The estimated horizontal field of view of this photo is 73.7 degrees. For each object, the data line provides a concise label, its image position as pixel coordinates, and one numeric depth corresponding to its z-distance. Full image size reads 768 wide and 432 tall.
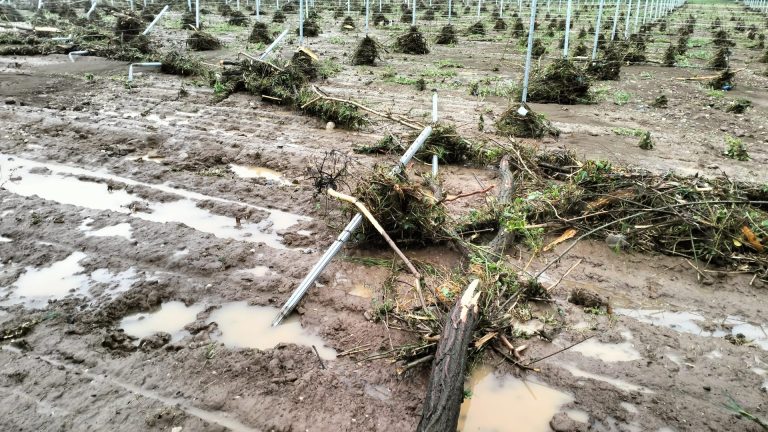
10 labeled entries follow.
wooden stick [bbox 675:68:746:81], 12.11
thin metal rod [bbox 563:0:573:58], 11.19
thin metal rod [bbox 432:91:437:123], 7.51
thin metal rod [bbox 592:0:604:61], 13.31
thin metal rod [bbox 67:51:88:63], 13.32
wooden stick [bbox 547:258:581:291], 4.41
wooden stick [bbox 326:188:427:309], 4.07
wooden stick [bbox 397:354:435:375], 3.43
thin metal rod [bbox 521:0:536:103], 8.19
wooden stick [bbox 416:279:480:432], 2.86
